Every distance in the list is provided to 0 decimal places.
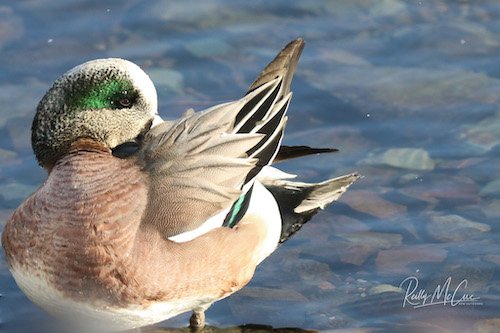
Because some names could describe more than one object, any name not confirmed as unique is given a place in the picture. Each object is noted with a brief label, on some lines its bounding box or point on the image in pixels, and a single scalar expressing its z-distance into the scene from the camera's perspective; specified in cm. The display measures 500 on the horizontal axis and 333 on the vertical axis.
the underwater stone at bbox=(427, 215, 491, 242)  1082
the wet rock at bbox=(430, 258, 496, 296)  1014
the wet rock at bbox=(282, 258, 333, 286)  1040
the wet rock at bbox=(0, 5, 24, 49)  1360
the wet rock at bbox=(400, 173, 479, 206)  1131
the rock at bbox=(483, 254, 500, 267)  1037
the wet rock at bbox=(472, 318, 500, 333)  951
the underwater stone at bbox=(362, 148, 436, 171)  1182
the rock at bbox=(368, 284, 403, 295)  1015
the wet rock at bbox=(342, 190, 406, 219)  1119
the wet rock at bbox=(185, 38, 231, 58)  1352
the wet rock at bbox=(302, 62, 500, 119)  1269
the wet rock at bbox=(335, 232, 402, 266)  1061
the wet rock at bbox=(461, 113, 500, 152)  1202
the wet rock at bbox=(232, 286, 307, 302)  1018
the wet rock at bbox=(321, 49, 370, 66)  1337
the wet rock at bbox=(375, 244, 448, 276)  1045
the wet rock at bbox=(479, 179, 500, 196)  1134
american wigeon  831
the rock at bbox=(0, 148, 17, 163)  1196
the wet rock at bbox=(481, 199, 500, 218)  1106
